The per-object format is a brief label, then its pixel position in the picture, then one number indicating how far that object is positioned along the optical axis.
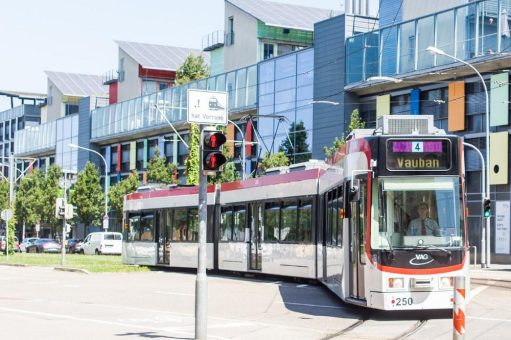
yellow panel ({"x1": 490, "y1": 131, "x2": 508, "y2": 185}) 48.41
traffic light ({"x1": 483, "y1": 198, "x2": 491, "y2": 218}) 42.22
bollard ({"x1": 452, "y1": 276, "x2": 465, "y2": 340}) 11.39
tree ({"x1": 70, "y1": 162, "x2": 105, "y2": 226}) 82.81
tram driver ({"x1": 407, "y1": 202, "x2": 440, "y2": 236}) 16.71
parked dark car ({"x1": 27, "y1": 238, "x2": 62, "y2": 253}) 76.56
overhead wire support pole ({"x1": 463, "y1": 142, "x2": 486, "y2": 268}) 44.05
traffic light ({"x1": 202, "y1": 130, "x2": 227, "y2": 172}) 14.18
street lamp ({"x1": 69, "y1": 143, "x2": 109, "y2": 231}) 76.75
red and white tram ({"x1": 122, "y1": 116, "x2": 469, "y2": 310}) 16.58
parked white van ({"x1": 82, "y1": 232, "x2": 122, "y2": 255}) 67.25
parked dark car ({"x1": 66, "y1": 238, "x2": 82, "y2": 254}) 75.44
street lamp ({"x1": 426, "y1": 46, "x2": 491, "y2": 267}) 43.94
